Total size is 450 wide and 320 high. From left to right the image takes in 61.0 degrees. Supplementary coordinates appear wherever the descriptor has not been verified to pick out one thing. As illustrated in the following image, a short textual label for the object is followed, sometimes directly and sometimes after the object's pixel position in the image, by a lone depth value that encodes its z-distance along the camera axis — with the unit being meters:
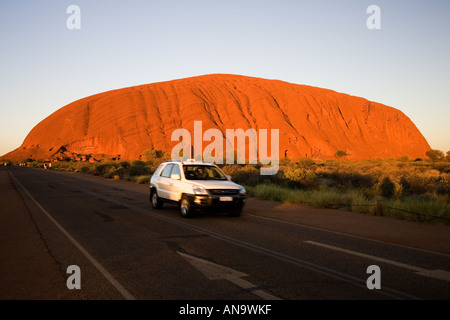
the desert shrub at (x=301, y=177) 22.02
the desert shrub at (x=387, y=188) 17.55
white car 11.13
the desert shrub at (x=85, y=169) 53.78
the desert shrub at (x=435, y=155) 56.37
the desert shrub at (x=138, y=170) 39.04
